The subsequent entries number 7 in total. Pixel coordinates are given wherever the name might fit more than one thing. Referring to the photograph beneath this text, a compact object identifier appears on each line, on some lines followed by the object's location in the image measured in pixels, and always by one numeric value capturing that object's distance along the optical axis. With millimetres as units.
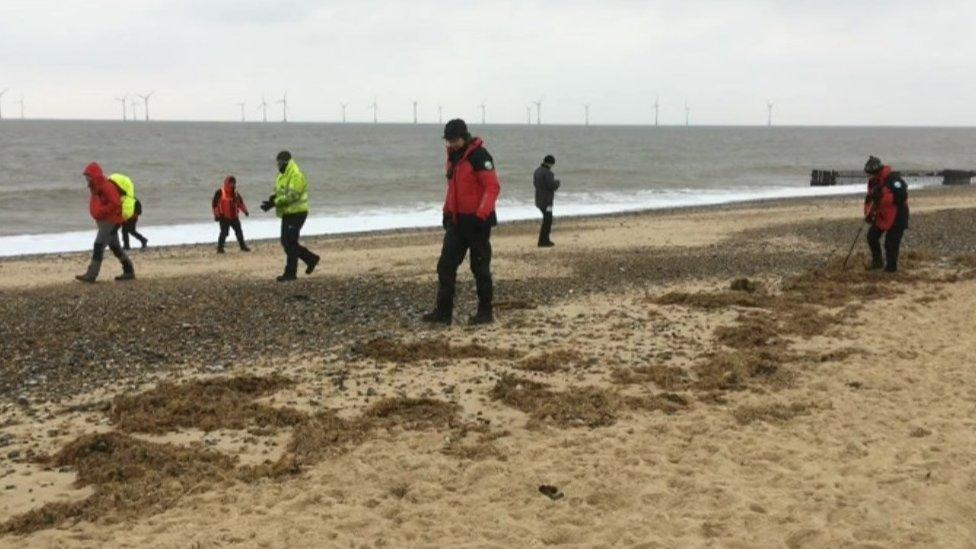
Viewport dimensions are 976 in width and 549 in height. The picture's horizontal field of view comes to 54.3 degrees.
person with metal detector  11812
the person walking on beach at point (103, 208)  12031
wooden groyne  46625
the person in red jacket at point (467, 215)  8461
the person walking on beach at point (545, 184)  16319
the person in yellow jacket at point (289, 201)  11859
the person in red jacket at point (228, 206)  16891
